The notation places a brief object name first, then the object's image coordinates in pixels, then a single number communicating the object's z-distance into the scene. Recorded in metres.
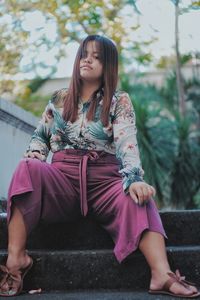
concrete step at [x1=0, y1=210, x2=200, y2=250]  2.90
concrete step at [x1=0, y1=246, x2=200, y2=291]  2.64
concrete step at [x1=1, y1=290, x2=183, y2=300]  2.35
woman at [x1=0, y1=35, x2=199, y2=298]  2.49
